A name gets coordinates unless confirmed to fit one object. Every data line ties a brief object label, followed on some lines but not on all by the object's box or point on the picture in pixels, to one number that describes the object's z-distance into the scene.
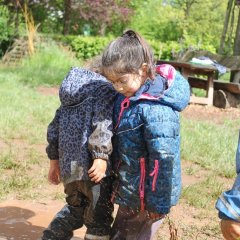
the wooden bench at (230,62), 11.17
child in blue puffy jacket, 2.66
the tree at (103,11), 21.88
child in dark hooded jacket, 2.79
